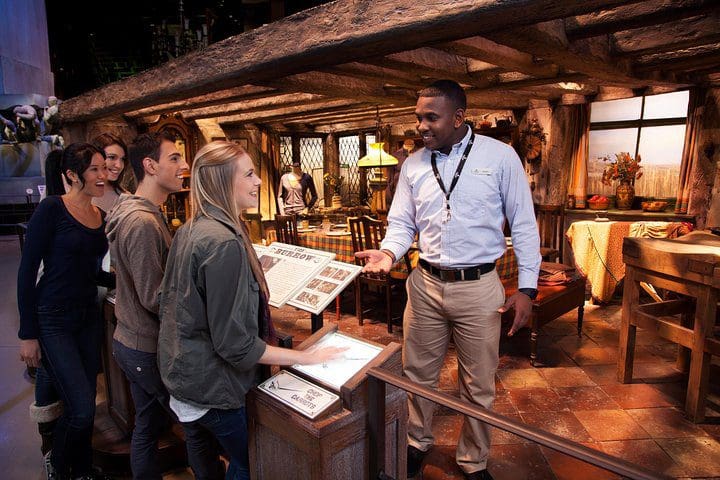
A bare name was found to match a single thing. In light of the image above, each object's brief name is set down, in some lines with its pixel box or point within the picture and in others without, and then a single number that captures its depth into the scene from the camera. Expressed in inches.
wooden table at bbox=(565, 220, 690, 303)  206.8
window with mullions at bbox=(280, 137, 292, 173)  415.3
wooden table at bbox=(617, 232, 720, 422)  113.0
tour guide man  83.5
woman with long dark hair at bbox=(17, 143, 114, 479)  80.1
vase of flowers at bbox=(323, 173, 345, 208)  417.4
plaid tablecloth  178.9
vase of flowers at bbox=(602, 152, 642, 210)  245.3
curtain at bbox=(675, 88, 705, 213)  217.3
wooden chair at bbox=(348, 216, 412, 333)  178.4
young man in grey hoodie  68.6
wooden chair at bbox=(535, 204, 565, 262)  218.8
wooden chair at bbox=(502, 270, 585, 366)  146.9
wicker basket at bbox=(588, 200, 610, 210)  257.1
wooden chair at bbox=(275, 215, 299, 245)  207.9
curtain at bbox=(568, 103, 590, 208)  255.3
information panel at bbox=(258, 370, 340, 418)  54.0
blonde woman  54.3
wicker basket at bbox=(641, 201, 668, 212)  239.6
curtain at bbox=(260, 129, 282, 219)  379.6
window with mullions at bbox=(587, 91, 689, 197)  244.4
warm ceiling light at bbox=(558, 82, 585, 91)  221.5
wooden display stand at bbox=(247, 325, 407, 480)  53.0
